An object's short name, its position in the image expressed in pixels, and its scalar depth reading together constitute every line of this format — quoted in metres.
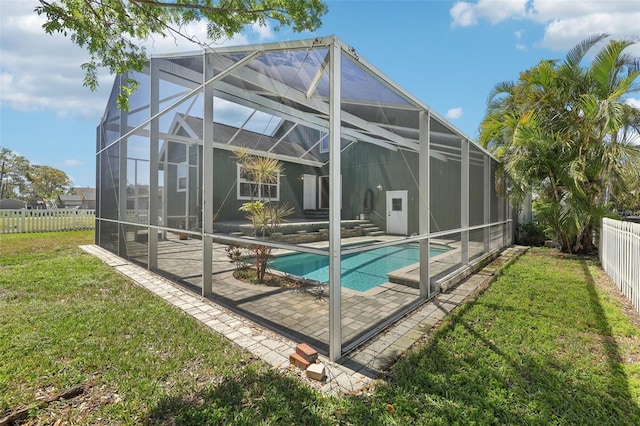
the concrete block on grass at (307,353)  2.67
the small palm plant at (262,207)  5.05
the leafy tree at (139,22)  3.61
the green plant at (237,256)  5.21
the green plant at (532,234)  10.64
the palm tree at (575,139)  7.25
